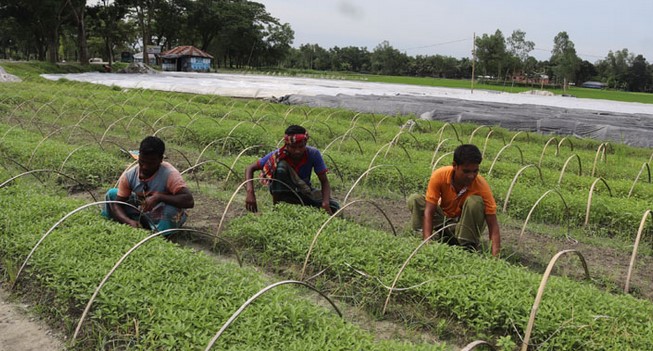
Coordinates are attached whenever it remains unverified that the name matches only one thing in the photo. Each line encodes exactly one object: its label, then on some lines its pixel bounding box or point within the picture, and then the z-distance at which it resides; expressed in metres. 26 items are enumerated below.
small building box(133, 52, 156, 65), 73.04
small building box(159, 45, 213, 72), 49.06
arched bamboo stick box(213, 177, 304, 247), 5.69
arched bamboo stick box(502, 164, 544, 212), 6.79
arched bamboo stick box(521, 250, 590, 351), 2.97
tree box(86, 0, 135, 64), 40.06
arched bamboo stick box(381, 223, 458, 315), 4.02
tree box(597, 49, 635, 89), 64.46
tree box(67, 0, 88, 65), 36.32
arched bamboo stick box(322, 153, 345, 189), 8.28
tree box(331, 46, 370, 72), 90.69
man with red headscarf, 5.76
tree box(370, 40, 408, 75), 80.99
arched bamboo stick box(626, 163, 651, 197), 7.65
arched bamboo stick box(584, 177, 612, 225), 6.31
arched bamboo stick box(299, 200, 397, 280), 4.37
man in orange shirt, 4.70
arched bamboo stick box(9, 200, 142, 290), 4.07
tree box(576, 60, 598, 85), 70.19
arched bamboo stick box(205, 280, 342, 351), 2.67
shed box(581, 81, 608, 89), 68.25
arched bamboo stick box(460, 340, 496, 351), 2.49
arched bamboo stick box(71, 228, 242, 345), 3.26
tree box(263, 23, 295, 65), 64.94
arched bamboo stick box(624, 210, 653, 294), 4.42
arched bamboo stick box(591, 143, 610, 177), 9.43
